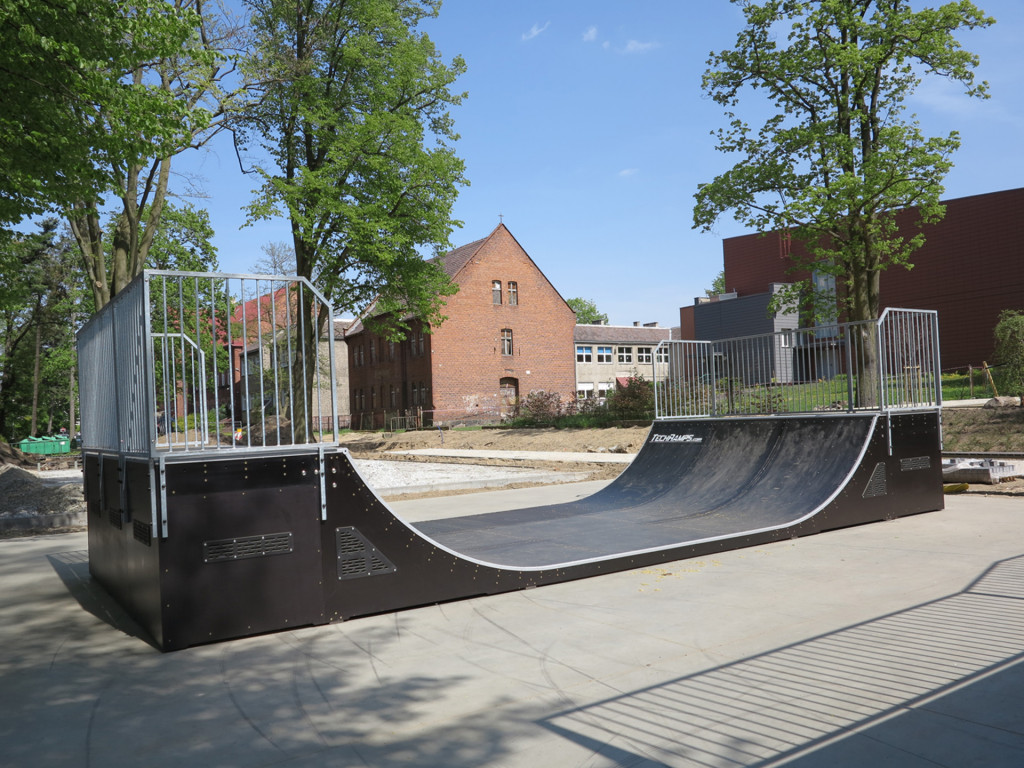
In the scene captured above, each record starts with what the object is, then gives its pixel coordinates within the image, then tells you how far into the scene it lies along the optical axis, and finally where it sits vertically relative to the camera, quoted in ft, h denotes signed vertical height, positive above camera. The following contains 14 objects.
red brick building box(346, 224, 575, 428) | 149.38 +12.01
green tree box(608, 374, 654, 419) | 92.73 +0.06
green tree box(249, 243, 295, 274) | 144.46 +29.72
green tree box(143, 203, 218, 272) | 104.09 +24.82
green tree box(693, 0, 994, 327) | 61.62 +22.00
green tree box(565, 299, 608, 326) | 356.18 +42.47
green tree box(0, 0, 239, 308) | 29.68 +13.72
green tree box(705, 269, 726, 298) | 363.35 +53.56
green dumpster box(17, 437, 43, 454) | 125.70 -3.77
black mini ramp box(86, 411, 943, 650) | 17.48 -3.92
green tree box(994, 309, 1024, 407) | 64.39 +3.02
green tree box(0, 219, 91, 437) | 130.42 +18.63
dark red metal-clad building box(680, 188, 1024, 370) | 111.34 +17.68
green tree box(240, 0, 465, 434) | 76.95 +27.55
